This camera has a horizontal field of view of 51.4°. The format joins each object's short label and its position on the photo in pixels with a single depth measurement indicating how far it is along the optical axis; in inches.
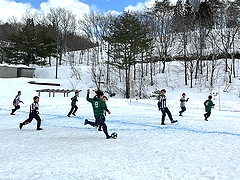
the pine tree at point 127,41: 1153.4
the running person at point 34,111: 359.6
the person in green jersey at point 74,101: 530.5
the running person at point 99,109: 295.0
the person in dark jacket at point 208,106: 500.1
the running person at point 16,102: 544.4
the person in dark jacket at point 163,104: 418.9
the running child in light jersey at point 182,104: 565.3
